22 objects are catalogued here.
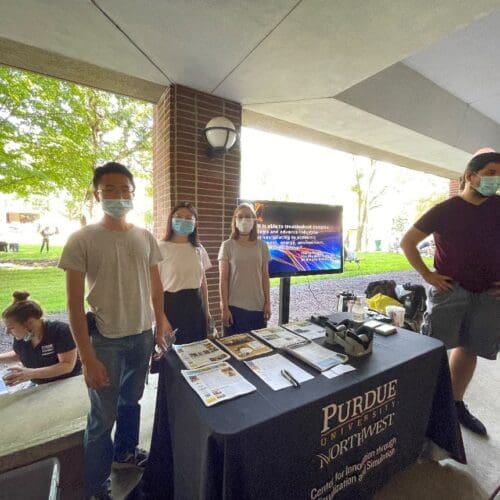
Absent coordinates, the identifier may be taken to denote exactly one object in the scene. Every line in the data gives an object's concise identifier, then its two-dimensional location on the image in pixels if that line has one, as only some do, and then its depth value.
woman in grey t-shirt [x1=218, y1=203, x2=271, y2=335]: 1.96
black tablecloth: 0.79
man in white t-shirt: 1.14
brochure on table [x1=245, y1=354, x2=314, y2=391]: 1.00
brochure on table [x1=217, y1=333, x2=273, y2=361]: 1.22
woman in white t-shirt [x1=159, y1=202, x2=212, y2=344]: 1.77
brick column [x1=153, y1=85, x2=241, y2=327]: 2.39
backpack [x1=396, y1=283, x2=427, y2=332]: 3.23
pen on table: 0.99
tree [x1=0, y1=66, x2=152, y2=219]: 3.05
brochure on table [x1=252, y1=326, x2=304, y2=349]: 1.33
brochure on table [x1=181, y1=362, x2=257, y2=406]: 0.91
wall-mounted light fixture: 2.33
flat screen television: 2.46
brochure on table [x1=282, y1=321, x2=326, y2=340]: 1.44
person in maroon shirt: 1.57
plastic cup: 2.69
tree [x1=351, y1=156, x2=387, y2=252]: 8.62
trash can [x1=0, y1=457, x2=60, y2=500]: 1.01
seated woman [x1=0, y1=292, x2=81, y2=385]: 1.56
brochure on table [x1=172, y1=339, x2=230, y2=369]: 1.13
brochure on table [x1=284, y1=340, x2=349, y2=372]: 1.12
